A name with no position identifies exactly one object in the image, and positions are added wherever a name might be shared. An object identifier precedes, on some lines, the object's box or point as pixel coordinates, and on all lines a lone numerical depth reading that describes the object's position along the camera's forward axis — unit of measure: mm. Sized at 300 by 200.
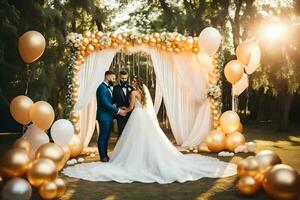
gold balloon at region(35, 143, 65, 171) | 6312
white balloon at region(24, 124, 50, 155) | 7059
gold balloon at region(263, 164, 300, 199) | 5184
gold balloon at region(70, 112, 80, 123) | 9984
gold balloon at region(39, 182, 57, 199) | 5652
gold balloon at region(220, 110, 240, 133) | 10453
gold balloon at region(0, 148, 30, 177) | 5766
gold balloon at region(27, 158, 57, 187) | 5730
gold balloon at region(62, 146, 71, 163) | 8002
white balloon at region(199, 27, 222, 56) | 10102
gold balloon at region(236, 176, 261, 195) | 5781
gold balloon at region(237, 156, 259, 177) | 5879
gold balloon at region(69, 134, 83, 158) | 9359
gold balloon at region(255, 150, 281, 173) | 5824
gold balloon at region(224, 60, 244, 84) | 10273
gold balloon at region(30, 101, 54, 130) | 6957
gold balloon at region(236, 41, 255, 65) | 10125
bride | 7012
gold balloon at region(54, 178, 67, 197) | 5812
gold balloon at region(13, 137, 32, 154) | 6434
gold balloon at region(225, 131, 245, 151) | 10023
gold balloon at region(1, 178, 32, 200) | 5363
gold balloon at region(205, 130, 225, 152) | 10133
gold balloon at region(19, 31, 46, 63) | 7215
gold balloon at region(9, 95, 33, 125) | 7004
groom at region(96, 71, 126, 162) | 8578
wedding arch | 10188
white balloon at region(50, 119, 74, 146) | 7203
